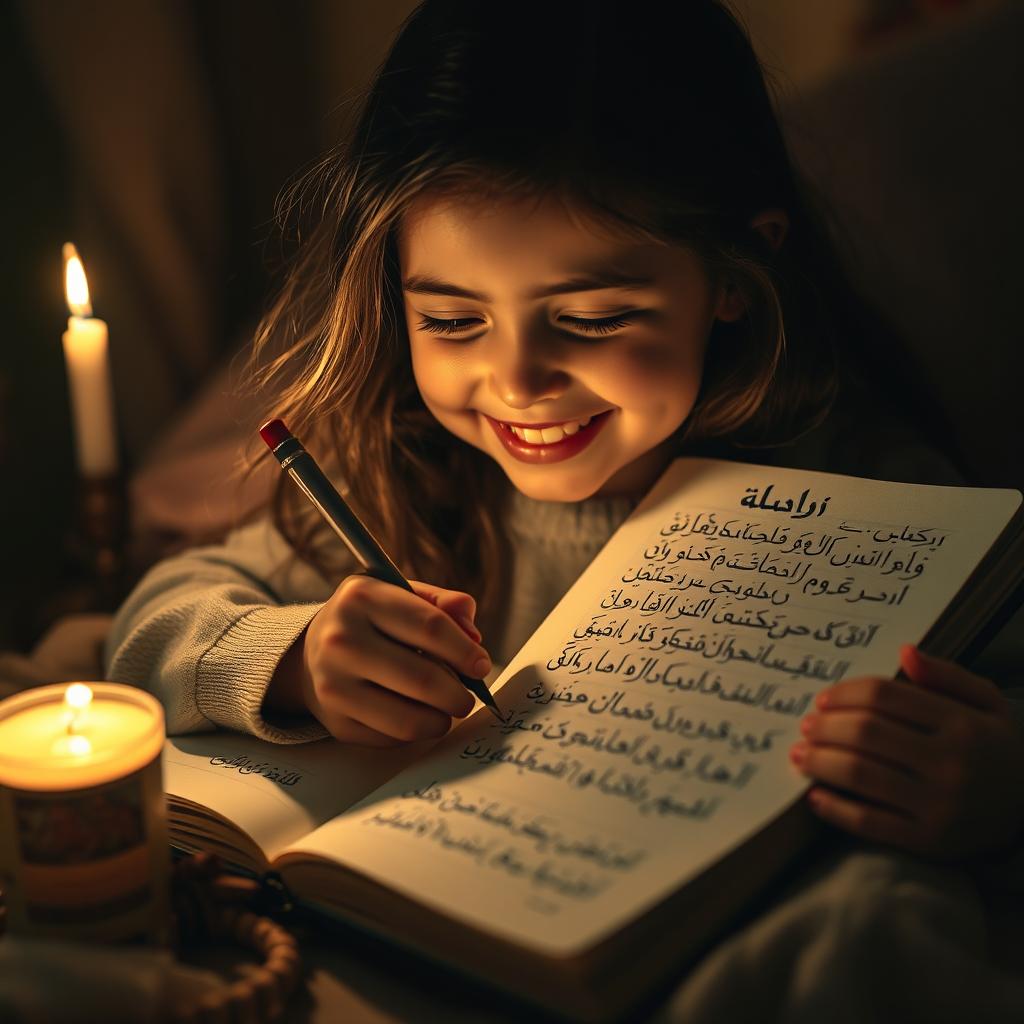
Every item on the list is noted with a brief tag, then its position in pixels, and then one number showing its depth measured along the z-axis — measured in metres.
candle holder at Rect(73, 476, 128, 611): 1.15
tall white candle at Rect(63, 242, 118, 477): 1.07
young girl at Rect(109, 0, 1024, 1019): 0.59
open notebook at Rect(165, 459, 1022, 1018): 0.52
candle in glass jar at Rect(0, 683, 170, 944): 0.52
